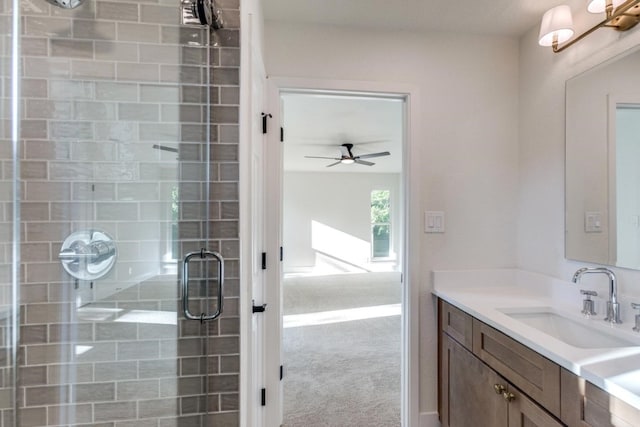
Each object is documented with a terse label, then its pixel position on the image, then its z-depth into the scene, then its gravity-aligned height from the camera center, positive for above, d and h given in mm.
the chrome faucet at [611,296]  1346 -337
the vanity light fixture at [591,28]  1341 +890
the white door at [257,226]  1459 -53
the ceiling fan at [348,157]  4871 +918
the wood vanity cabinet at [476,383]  1231 -752
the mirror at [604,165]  1377 +238
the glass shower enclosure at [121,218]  1226 -7
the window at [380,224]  8062 -200
